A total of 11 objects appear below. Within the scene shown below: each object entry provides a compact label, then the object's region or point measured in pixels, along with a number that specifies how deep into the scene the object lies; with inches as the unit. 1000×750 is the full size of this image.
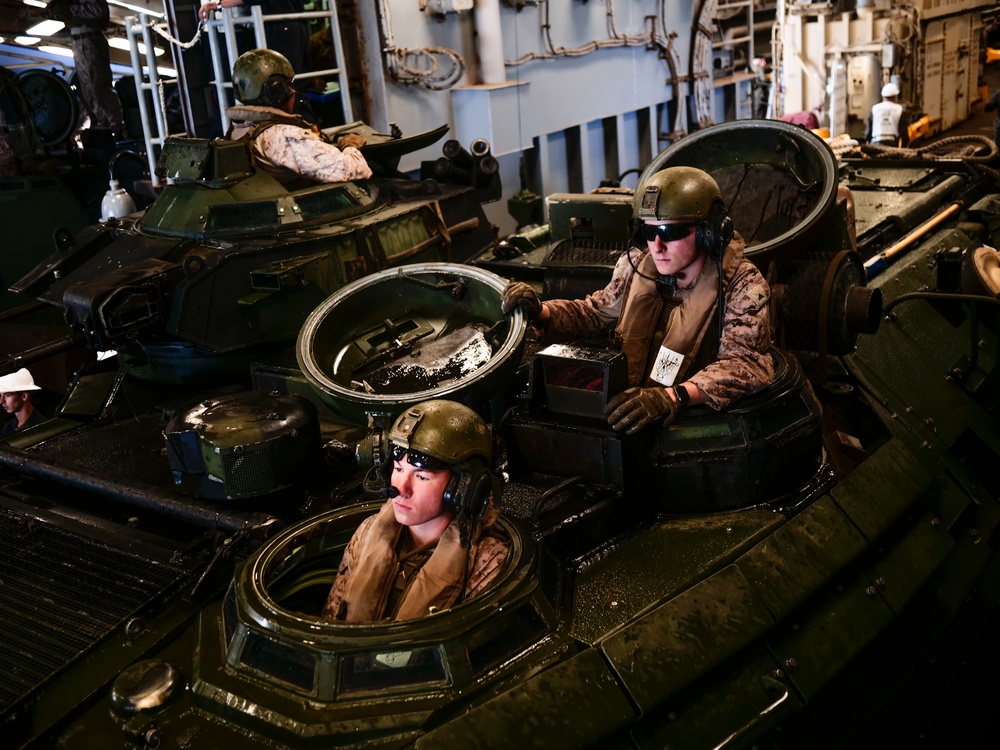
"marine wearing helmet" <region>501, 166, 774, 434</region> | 170.9
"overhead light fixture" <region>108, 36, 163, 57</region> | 590.2
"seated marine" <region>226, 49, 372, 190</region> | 259.3
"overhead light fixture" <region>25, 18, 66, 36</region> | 527.2
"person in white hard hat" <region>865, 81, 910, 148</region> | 469.4
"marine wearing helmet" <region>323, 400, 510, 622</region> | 137.2
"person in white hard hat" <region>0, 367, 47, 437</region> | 251.3
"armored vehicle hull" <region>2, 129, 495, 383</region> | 225.0
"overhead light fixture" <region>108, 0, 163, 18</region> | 519.8
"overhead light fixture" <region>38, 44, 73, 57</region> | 568.6
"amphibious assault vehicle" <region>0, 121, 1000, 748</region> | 133.0
